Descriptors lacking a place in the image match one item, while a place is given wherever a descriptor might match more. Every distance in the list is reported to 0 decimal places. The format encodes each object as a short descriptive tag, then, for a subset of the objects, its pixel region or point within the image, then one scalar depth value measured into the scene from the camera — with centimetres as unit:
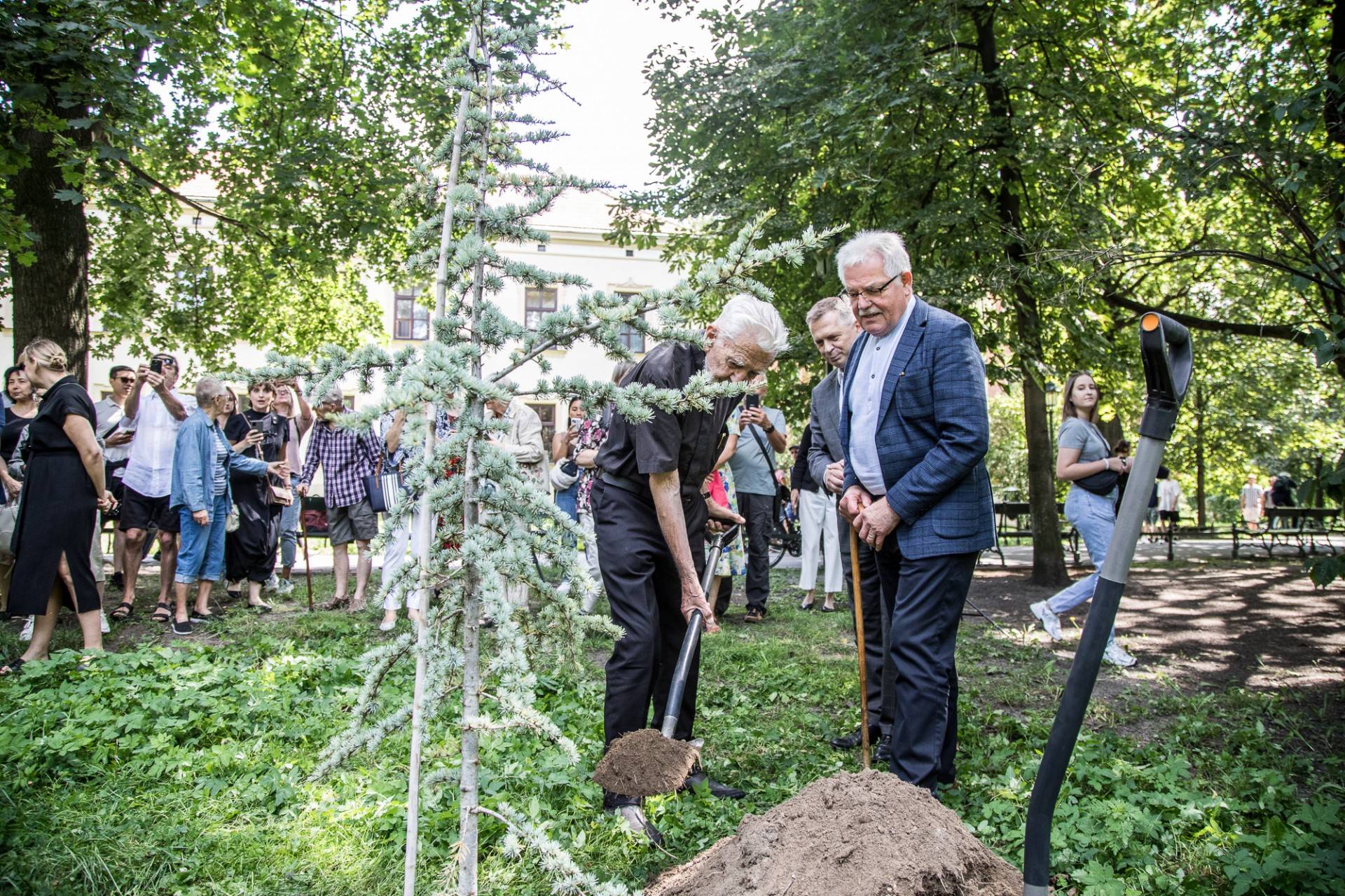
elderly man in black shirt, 329
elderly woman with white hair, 722
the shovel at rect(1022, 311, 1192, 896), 184
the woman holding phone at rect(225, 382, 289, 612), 827
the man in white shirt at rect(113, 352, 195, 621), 735
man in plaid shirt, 818
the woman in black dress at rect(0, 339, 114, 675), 535
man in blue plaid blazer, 330
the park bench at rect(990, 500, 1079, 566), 1467
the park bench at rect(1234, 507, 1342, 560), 1387
